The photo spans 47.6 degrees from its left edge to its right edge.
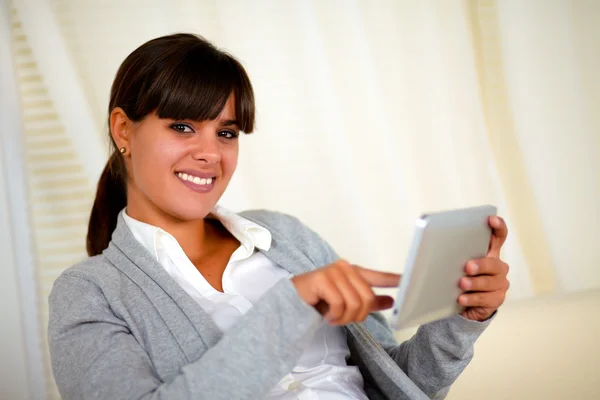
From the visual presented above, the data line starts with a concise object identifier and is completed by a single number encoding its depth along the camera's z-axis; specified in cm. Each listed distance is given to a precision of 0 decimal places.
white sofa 167
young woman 93
